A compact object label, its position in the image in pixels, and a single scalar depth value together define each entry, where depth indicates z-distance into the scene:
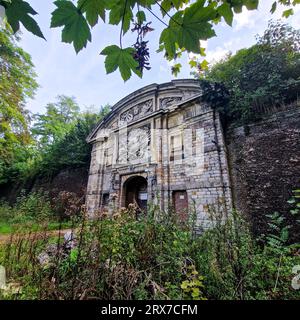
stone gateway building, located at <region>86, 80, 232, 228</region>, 5.22
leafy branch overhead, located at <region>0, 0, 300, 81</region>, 0.69
